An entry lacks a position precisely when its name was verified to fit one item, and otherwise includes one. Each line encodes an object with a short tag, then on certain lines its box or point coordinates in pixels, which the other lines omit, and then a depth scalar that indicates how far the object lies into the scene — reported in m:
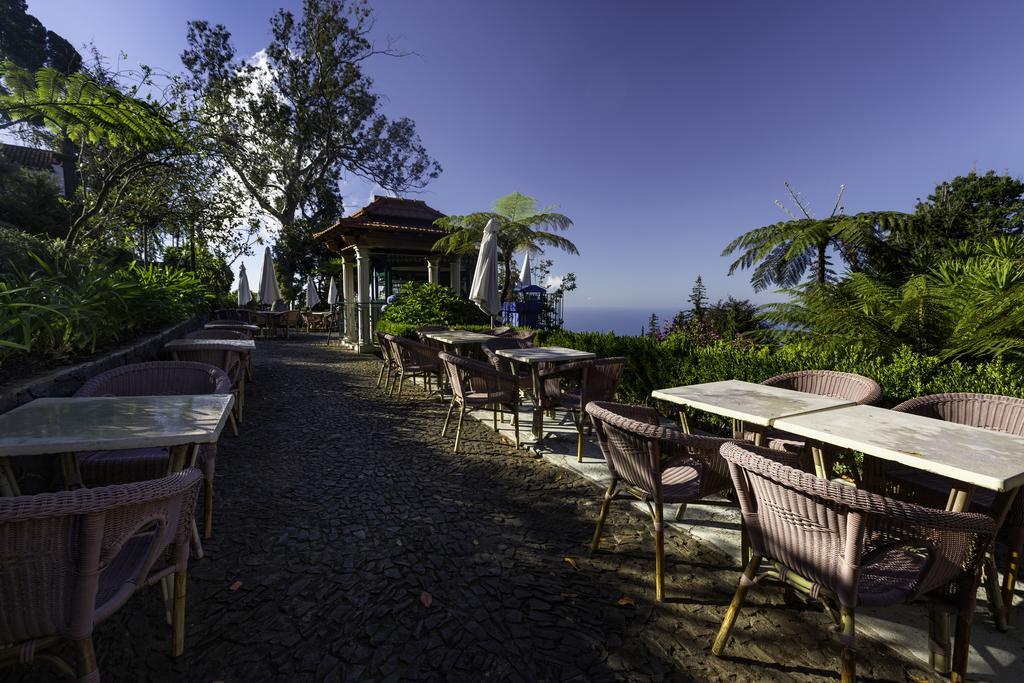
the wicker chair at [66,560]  1.18
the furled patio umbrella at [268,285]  13.95
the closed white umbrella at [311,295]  21.30
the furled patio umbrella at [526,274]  16.48
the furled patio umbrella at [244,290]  16.00
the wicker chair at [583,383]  4.16
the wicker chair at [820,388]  3.01
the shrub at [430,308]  11.15
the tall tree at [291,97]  20.19
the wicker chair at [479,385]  4.60
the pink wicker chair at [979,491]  2.05
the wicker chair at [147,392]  2.56
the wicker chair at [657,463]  2.21
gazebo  12.71
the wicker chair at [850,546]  1.44
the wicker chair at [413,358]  6.38
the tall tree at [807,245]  5.64
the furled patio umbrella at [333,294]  19.33
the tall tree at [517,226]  13.41
